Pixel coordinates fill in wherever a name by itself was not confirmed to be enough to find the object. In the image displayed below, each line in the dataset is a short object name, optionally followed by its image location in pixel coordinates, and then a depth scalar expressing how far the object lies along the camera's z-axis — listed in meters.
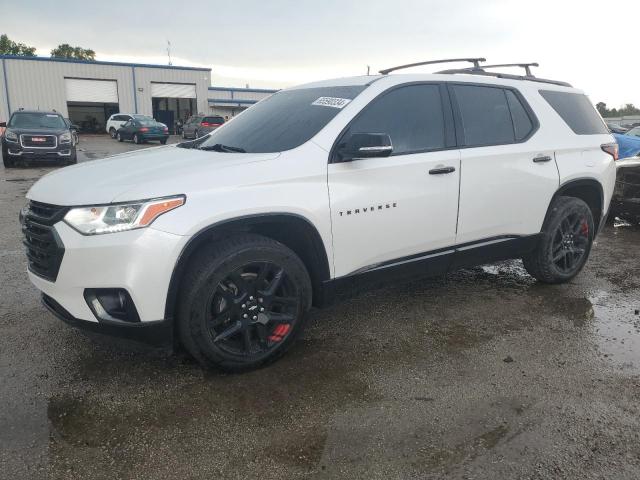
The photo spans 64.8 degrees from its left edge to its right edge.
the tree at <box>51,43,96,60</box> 76.88
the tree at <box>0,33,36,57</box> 74.69
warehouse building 34.94
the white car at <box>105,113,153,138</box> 30.38
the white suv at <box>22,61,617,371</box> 2.62
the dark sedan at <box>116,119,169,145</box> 25.30
